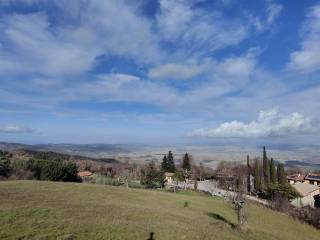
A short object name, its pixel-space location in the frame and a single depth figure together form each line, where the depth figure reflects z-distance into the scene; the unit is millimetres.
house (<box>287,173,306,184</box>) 75797
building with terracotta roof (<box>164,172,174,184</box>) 72266
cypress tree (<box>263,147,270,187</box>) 57637
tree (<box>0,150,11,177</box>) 40370
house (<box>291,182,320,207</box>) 47446
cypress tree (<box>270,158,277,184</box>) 57664
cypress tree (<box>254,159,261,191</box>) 56931
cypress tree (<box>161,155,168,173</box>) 76921
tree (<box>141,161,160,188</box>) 52029
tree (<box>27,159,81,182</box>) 38663
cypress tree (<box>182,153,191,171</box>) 76471
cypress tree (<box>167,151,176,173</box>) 77819
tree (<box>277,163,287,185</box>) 56841
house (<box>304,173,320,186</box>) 72113
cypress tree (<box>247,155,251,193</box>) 63406
